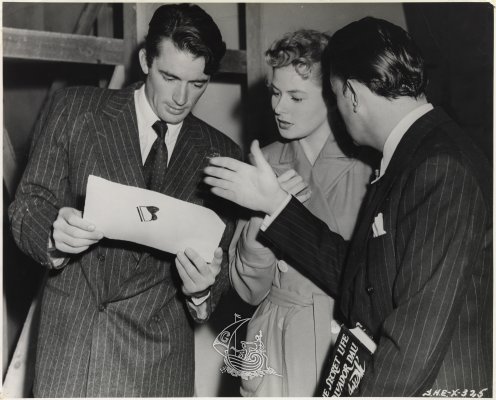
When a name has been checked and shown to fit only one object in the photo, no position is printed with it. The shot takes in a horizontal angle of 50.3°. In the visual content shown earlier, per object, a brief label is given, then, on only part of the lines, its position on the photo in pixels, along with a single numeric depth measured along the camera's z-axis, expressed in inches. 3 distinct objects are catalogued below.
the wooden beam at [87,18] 129.1
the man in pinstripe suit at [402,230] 49.8
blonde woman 75.2
